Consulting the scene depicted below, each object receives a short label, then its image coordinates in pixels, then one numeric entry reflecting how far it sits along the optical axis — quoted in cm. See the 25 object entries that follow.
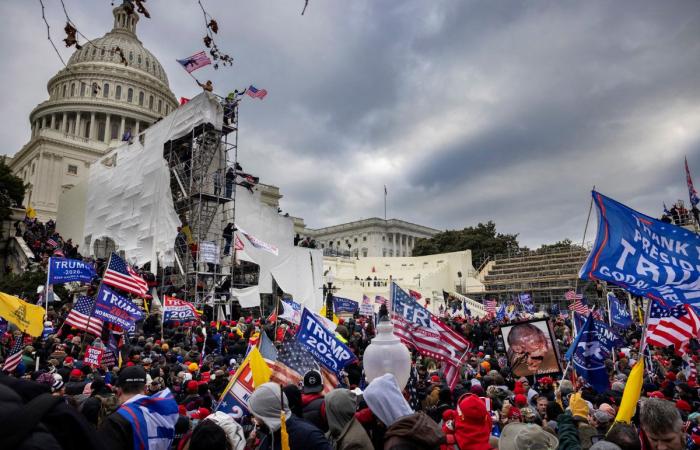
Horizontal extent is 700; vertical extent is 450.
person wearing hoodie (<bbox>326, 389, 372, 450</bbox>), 297
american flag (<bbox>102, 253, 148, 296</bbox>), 1079
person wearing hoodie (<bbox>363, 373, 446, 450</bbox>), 263
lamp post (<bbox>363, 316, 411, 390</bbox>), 372
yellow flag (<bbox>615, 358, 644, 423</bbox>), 439
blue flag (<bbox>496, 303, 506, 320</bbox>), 2104
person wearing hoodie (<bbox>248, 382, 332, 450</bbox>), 305
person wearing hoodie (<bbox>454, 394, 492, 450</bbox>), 338
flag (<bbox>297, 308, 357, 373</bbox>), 675
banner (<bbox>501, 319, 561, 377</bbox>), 754
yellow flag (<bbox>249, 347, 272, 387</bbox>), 516
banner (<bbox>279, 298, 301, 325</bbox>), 1450
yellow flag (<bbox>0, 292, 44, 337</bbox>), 907
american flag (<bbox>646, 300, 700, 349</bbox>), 722
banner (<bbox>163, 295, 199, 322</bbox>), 1301
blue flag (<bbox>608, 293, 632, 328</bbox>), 1444
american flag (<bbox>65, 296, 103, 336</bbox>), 967
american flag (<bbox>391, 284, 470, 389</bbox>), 734
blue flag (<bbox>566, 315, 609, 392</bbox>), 749
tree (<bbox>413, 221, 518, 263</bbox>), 6388
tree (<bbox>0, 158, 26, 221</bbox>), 3406
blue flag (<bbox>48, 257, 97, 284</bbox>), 1262
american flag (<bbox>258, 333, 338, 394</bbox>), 529
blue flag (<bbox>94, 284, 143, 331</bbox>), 979
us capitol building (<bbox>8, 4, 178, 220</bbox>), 5609
